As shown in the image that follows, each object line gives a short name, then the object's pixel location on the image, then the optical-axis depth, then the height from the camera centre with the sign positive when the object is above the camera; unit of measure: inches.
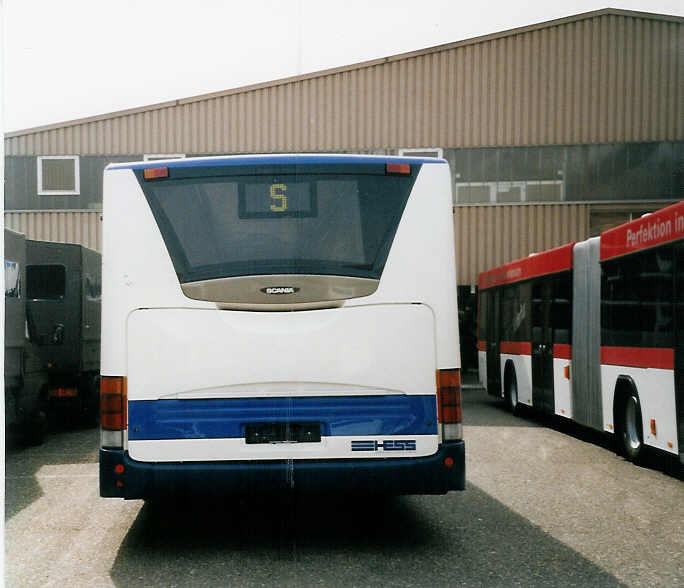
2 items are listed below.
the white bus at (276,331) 222.7 -2.2
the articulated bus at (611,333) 342.0 -6.5
